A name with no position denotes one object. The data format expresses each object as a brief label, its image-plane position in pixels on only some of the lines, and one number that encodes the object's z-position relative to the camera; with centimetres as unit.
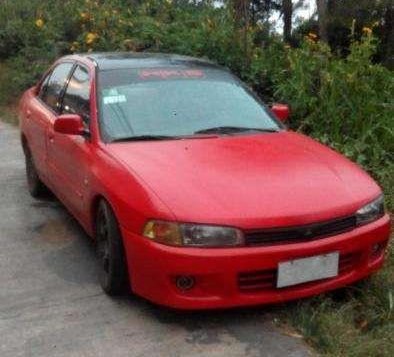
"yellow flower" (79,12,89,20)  1285
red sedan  377
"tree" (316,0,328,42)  1992
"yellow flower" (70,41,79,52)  1238
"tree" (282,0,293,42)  2171
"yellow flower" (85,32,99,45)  1175
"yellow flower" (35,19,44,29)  1370
